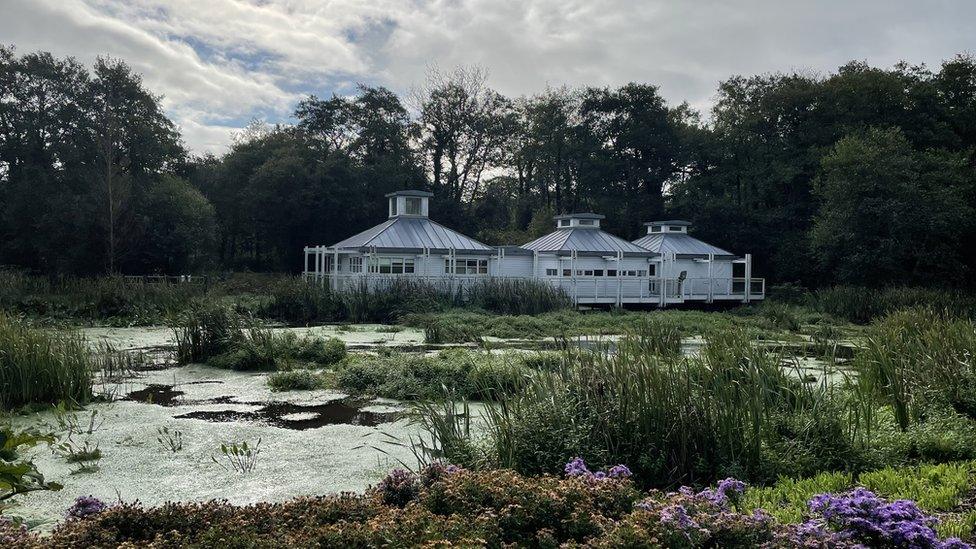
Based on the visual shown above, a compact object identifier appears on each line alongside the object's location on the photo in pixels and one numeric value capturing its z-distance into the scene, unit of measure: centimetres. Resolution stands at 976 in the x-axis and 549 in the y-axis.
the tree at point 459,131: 4816
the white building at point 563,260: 2931
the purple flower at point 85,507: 402
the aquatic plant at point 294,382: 1012
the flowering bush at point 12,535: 338
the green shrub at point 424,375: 921
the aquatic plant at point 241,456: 607
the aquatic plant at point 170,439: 673
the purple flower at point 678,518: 335
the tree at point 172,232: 3428
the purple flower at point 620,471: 452
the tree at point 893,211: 2870
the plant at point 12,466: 396
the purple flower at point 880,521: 333
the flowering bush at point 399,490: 441
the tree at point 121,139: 3198
